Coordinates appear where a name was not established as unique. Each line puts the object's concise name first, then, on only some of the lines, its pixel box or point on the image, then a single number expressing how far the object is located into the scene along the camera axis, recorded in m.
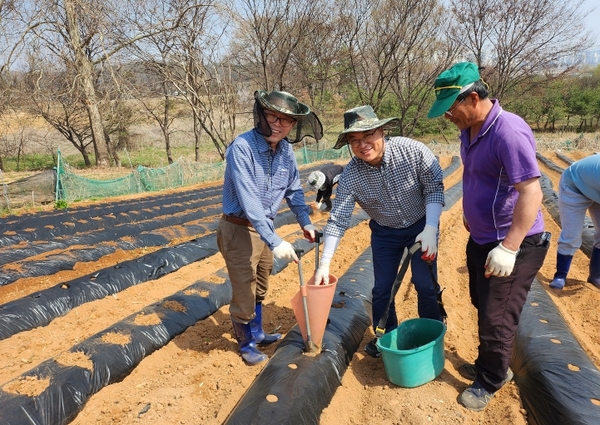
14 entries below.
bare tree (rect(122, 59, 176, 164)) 13.96
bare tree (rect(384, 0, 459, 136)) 20.53
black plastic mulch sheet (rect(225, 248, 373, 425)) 2.04
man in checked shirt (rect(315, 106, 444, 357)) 2.43
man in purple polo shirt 1.93
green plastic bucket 2.37
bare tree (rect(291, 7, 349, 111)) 21.81
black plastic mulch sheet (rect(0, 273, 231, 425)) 2.26
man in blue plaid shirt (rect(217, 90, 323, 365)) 2.58
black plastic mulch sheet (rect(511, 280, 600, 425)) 2.03
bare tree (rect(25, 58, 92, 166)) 14.74
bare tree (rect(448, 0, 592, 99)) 21.91
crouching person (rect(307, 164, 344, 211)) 4.07
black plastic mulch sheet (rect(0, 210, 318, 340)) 3.62
